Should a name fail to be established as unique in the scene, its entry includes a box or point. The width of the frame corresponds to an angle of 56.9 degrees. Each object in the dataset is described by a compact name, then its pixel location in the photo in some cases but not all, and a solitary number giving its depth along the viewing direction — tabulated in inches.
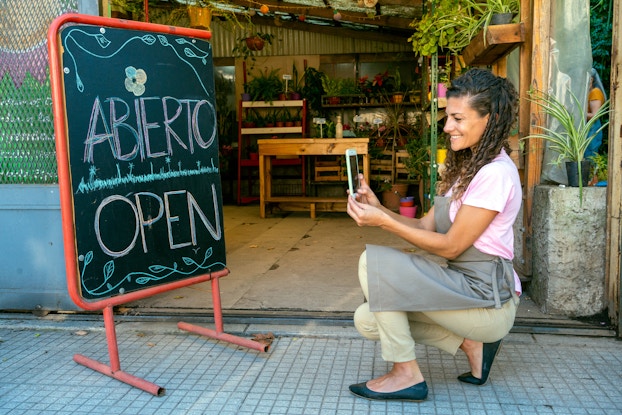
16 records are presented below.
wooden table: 301.1
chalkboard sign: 102.4
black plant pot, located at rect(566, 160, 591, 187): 130.7
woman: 90.6
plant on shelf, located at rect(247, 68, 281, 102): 392.5
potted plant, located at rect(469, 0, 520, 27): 152.9
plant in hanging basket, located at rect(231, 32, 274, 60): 368.5
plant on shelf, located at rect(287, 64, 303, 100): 393.4
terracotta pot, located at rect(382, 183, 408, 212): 329.1
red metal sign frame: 98.3
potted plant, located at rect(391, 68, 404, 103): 378.3
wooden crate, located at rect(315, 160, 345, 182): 340.8
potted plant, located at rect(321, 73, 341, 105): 393.4
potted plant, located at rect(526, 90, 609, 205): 131.6
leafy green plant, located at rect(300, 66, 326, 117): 401.7
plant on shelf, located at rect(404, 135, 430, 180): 287.1
